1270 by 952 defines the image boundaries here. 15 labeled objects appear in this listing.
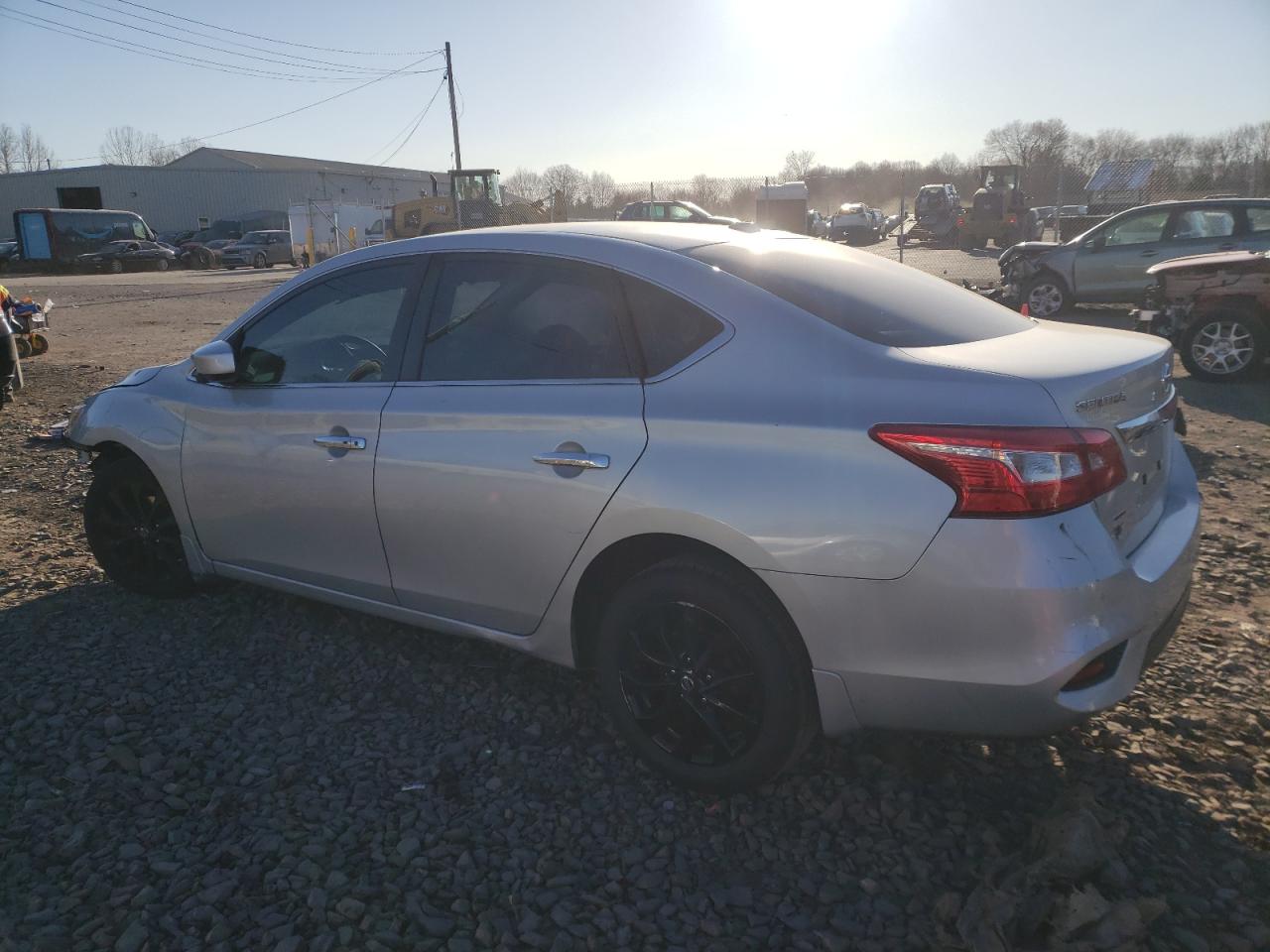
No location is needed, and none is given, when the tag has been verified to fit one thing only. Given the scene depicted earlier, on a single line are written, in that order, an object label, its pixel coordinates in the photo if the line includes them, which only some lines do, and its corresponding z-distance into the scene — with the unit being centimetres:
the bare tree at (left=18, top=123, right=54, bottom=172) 10162
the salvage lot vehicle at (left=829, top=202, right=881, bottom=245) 4028
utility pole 3903
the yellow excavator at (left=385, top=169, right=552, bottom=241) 2961
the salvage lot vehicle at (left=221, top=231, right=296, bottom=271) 3919
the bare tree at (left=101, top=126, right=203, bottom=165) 10033
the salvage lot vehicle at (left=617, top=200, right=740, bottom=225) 2814
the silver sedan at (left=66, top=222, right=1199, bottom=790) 226
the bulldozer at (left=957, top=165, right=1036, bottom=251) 3341
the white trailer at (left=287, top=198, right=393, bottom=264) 3127
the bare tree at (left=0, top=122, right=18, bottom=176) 10075
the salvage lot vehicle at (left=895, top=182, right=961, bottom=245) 3719
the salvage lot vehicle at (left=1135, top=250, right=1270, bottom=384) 845
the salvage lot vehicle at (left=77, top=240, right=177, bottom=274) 3678
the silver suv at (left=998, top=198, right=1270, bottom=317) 1183
